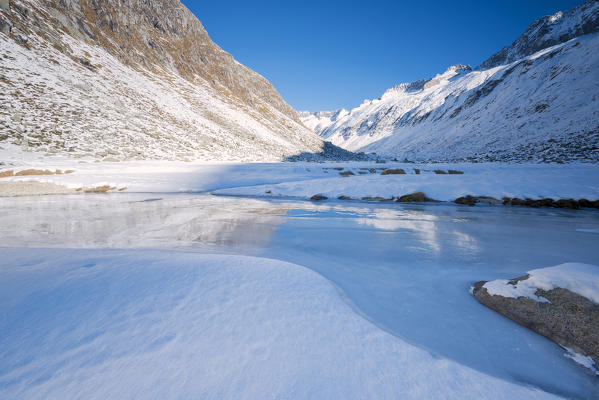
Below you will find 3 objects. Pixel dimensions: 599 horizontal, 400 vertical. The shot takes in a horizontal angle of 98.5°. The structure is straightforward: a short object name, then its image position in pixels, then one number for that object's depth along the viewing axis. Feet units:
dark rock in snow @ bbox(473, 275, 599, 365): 5.34
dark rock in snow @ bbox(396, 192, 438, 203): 32.07
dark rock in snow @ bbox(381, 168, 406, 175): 48.99
